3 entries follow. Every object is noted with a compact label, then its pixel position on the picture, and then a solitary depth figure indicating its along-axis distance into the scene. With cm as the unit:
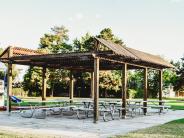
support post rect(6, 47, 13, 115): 1611
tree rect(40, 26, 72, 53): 5345
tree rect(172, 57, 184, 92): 5666
